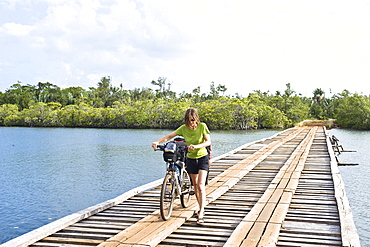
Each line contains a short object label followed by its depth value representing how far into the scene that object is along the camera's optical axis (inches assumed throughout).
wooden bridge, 172.6
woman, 192.7
